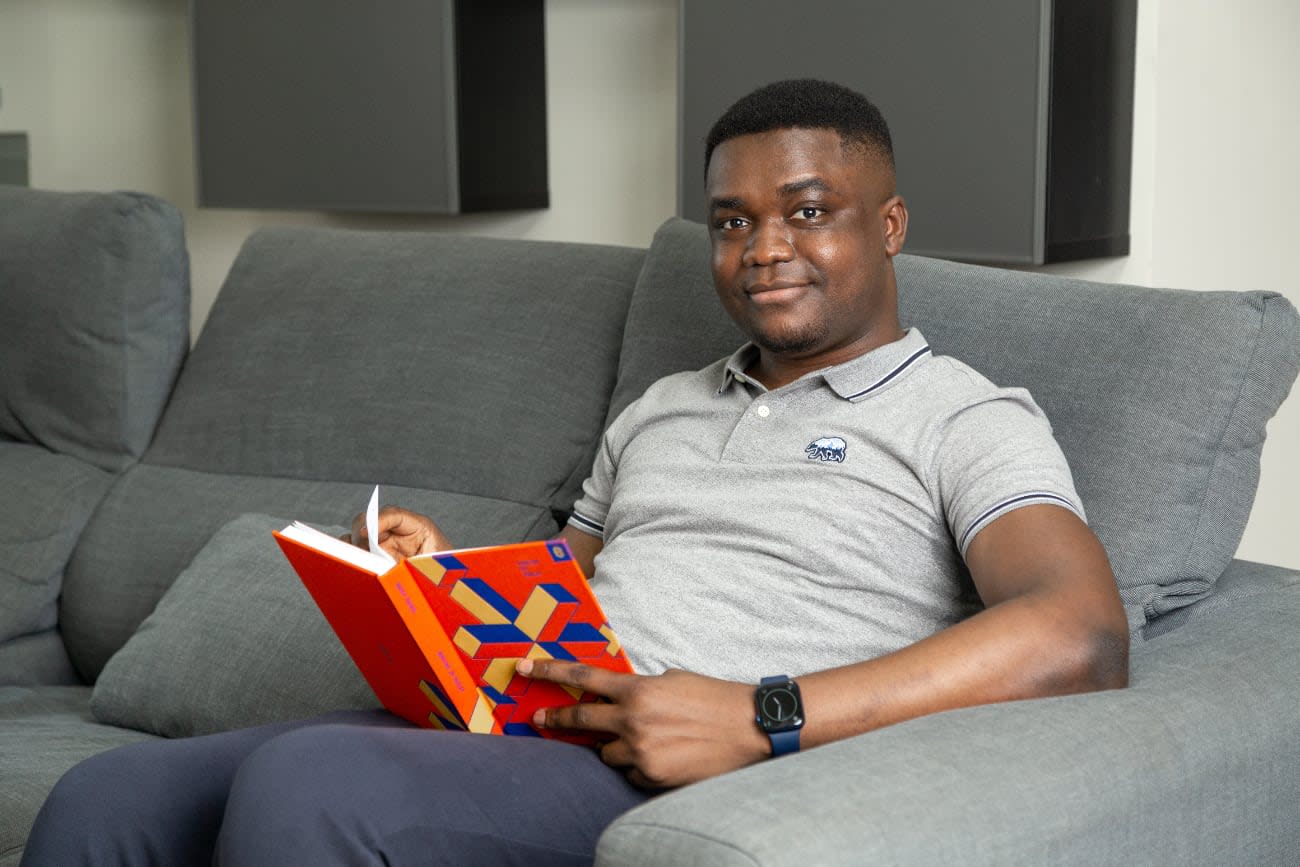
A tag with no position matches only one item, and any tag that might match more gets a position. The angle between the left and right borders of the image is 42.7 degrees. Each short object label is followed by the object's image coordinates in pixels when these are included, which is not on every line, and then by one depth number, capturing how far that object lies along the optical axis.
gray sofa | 1.19
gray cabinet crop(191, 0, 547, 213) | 2.80
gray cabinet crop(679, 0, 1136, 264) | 2.10
